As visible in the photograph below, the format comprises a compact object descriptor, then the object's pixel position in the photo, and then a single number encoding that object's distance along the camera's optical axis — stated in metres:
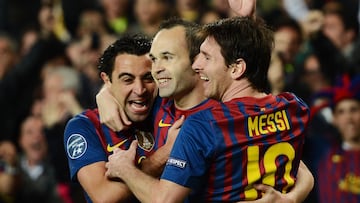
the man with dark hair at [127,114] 9.39
